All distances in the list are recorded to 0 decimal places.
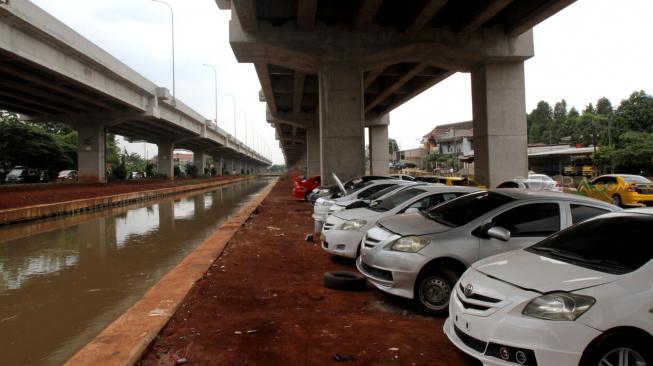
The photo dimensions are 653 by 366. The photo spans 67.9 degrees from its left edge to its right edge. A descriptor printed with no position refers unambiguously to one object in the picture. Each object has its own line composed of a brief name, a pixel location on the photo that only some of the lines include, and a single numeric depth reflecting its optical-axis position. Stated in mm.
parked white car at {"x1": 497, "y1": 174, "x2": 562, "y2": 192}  17047
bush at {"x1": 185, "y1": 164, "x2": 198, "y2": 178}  91512
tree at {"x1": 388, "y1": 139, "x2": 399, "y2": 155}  138450
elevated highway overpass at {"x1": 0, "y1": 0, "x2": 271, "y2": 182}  21641
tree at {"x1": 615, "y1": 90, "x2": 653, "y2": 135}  50981
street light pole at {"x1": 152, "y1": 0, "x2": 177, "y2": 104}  47250
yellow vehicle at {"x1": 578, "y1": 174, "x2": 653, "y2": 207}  18484
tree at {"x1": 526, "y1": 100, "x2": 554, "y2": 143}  103900
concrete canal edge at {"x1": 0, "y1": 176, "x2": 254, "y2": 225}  18047
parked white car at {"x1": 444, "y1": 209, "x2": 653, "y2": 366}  3283
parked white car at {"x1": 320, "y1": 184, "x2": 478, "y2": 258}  8375
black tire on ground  6969
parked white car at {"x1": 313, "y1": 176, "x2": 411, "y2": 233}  12055
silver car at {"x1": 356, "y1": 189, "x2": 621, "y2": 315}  5750
